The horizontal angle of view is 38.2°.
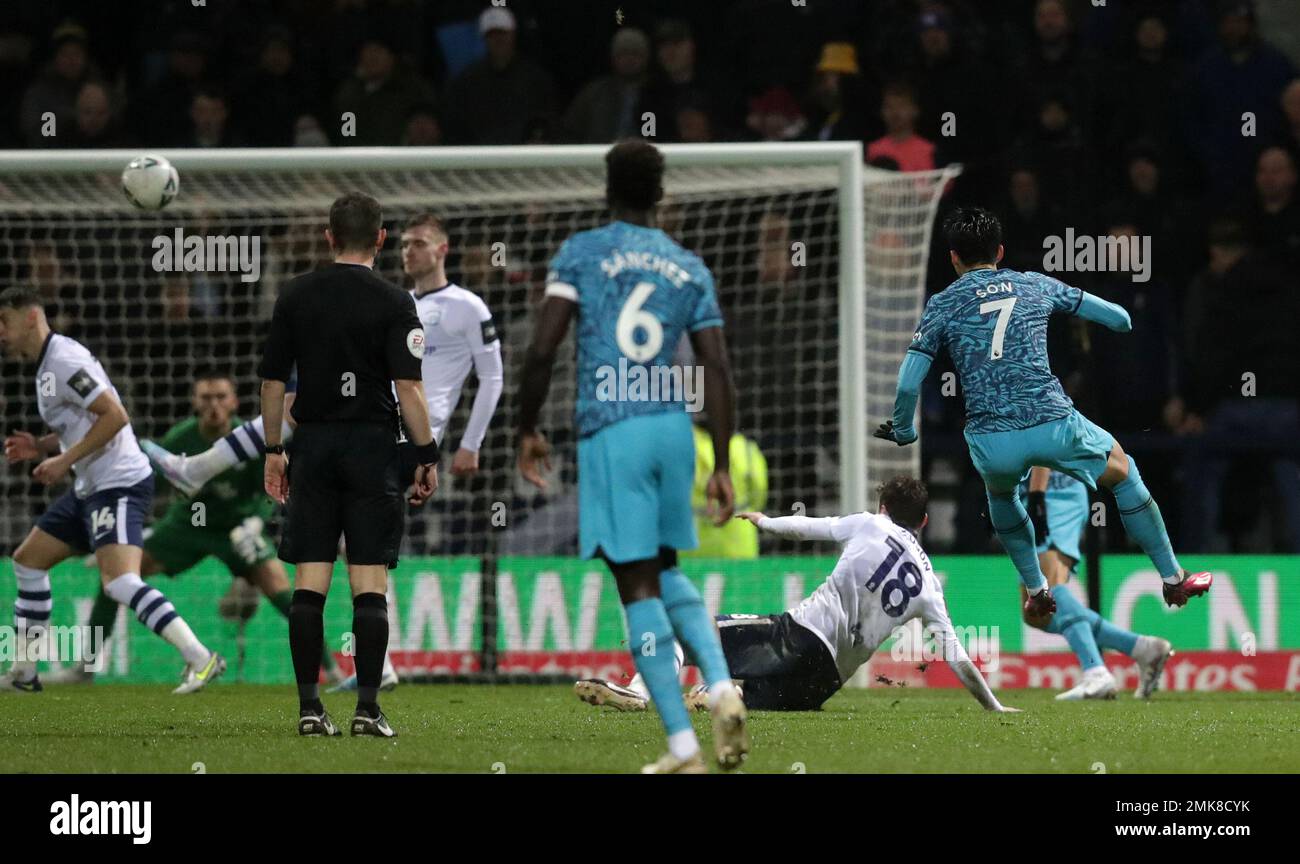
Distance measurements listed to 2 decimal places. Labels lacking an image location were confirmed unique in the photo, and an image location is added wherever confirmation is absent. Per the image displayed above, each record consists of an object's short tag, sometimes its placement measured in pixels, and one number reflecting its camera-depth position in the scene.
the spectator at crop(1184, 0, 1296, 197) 13.59
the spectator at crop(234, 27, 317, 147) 14.17
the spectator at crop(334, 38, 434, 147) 14.02
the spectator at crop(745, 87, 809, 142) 13.73
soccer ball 9.80
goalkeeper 10.91
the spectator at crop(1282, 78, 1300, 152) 13.37
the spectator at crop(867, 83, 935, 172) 12.88
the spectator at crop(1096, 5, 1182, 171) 13.61
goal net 11.18
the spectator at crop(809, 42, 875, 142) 13.27
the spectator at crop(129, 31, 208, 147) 14.27
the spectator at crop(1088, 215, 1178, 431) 12.59
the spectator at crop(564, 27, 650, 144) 13.62
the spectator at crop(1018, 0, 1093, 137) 13.53
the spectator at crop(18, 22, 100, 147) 14.40
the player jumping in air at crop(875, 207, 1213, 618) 7.75
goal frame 10.96
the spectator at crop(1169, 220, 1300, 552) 12.14
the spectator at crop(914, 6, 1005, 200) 13.38
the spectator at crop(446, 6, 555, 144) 13.85
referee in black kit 7.01
